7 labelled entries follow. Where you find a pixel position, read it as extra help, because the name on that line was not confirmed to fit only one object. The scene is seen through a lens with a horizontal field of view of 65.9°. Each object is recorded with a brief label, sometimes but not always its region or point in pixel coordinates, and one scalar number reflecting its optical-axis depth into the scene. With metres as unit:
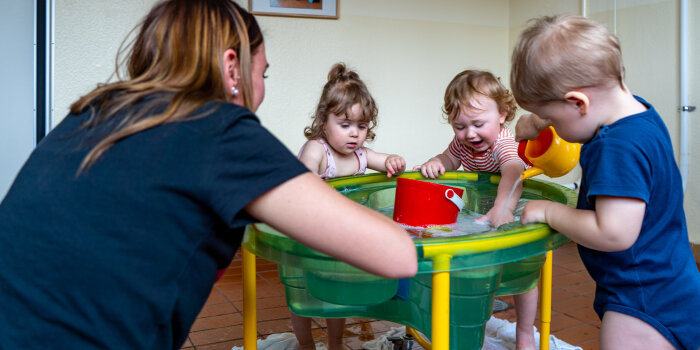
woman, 0.67
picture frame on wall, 3.43
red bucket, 1.23
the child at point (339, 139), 1.81
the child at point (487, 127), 1.61
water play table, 0.86
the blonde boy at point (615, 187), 0.94
